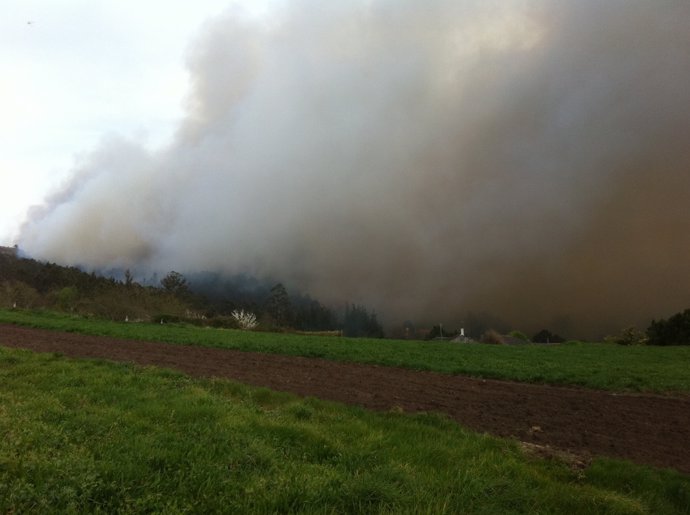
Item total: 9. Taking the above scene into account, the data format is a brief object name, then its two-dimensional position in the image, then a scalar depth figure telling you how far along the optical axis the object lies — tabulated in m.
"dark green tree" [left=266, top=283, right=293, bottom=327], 131.50
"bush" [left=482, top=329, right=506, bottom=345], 63.20
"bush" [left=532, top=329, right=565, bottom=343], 117.35
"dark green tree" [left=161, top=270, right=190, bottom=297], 99.69
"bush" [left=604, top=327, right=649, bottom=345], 67.44
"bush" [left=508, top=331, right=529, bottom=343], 93.70
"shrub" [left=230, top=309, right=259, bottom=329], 68.06
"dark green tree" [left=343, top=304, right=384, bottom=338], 131.38
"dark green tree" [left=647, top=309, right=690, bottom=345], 62.81
